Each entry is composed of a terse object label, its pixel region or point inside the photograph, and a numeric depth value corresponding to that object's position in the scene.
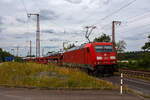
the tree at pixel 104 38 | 40.08
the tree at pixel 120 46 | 46.74
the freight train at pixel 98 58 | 16.70
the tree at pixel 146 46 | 37.78
